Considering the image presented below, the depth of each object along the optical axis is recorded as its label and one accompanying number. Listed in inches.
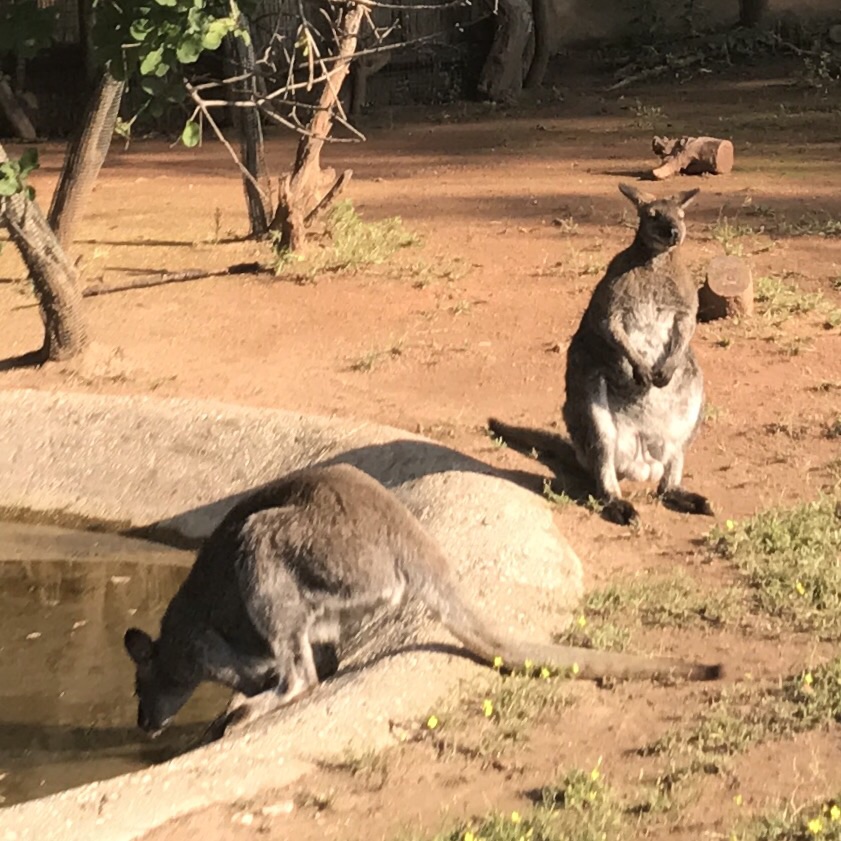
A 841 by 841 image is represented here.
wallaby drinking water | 193.9
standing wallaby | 260.2
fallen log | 485.1
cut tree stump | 340.8
